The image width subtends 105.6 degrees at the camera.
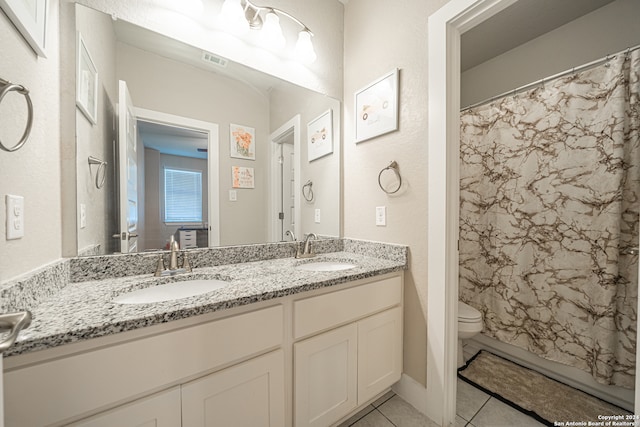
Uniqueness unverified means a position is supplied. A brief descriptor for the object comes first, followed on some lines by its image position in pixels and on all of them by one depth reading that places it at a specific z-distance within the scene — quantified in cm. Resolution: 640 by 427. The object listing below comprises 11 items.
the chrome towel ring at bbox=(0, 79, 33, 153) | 56
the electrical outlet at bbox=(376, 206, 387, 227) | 153
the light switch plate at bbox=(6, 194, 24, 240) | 65
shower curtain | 136
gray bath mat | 131
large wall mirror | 107
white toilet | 164
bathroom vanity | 58
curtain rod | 139
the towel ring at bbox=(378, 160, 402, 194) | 143
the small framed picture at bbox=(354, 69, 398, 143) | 145
